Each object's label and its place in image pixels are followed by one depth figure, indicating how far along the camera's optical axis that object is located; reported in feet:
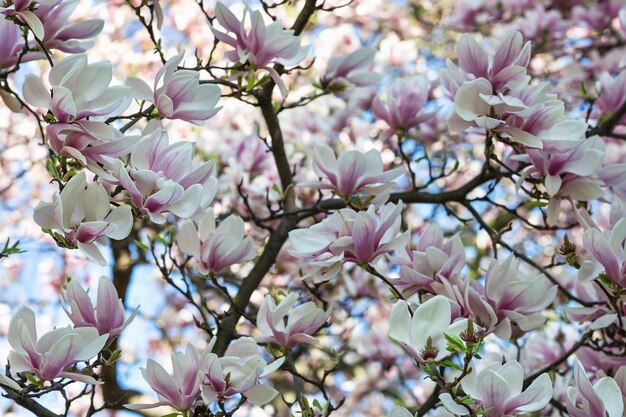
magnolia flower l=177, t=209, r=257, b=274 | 8.77
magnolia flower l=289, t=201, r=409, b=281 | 8.30
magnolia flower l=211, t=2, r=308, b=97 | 8.63
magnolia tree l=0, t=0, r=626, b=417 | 7.97
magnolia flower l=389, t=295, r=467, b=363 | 7.99
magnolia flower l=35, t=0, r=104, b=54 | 8.41
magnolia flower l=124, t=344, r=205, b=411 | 8.01
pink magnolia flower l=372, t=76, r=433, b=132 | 9.74
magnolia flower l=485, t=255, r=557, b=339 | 8.36
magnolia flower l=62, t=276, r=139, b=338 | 8.09
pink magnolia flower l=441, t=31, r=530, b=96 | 8.49
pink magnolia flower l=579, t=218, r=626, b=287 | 8.39
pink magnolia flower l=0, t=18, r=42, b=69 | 8.45
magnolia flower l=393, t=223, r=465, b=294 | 8.46
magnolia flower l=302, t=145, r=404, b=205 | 8.69
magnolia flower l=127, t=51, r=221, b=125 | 8.32
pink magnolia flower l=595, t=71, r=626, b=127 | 9.69
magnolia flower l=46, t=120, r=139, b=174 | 8.02
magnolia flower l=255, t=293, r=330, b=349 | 8.43
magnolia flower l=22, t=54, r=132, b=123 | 7.99
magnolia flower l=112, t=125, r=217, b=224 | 8.02
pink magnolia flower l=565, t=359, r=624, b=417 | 7.92
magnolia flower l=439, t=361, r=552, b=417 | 7.85
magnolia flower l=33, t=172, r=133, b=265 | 7.92
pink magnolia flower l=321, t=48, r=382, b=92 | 9.51
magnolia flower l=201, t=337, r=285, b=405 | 8.05
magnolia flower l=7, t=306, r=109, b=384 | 7.89
